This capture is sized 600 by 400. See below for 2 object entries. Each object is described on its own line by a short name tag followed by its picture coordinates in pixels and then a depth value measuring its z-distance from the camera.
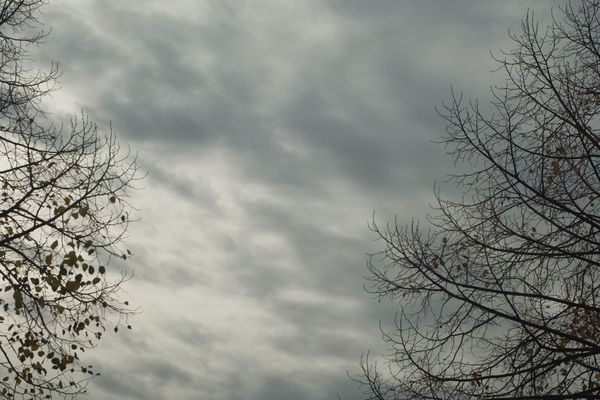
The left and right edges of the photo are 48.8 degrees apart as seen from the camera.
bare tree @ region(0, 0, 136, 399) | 9.88
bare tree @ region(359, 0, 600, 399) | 7.84
